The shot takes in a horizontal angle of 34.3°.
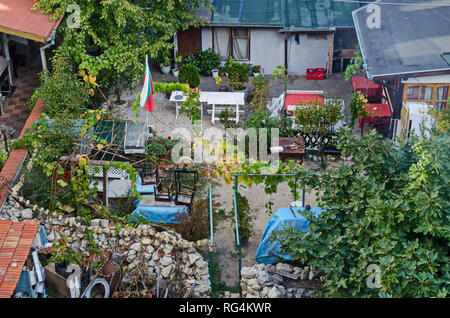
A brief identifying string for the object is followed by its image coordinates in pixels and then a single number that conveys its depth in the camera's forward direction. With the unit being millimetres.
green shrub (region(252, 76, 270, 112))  21594
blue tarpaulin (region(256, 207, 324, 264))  14875
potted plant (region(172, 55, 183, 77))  23500
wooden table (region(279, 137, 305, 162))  19422
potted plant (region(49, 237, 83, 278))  13336
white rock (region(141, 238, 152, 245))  15062
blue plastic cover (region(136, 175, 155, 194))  16859
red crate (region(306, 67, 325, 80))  24500
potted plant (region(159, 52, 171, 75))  24078
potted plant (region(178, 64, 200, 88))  22422
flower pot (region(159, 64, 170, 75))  24188
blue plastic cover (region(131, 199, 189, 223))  16031
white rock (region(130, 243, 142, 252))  15008
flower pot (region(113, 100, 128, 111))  21422
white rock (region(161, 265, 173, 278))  14435
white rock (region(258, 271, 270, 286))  13995
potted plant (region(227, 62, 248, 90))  22594
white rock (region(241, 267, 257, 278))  14266
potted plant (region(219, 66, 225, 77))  24356
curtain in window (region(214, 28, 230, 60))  24656
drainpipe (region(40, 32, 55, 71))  19422
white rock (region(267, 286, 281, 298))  13457
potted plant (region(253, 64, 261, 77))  24438
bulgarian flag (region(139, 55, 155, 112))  17547
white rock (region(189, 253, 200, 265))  14750
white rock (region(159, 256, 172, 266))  14656
